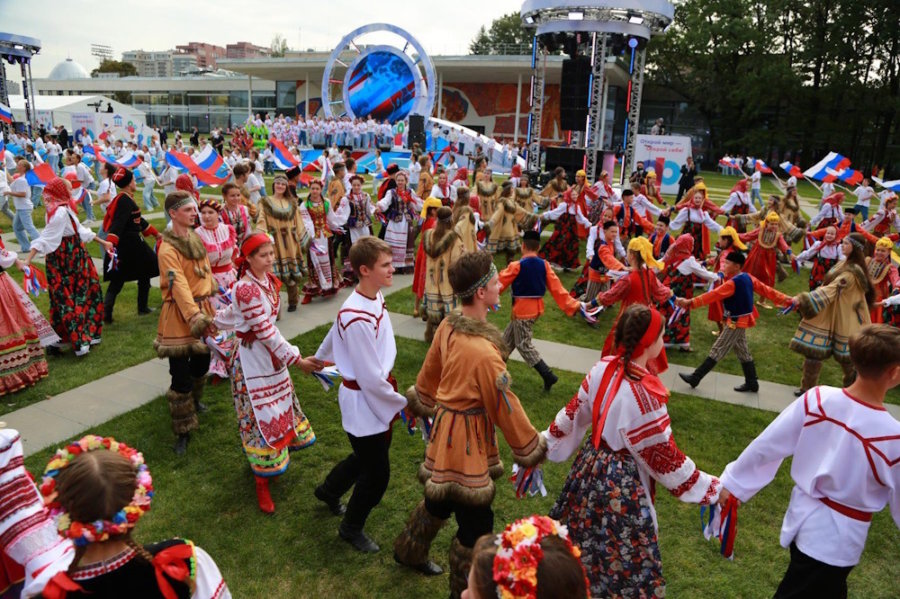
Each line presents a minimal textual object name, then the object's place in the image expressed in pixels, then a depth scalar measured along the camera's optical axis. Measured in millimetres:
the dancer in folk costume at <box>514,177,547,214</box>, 14039
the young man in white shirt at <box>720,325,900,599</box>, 2645
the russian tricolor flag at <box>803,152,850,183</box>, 12180
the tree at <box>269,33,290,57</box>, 106438
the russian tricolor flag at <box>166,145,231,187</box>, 10641
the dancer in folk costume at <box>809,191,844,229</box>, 12633
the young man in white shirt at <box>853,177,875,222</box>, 15198
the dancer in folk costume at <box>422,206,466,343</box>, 7180
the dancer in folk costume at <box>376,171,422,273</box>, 10828
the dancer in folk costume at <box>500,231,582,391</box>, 6406
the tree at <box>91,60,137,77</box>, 102812
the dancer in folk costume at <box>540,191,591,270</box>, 11992
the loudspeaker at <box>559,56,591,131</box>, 23391
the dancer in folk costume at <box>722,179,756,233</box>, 13141
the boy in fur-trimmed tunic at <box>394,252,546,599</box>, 3107
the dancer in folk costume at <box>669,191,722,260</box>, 10336
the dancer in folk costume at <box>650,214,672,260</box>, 9414
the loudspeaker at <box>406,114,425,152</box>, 32406
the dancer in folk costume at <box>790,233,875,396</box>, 6199
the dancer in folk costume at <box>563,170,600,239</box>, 12180
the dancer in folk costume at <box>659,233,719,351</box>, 8203
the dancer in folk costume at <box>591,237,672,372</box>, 6246
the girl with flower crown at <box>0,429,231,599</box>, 1831
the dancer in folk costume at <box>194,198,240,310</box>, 6125
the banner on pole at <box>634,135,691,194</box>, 26266
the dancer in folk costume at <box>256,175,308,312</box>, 8562
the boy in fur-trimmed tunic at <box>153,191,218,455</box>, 4914
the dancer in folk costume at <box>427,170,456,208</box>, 12044
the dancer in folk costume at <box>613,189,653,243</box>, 11914
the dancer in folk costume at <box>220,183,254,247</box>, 8289
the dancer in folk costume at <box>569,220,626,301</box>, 9092
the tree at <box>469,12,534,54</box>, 72688
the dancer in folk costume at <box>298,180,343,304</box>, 9523
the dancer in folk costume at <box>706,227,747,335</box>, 7980
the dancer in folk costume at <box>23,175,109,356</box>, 7152
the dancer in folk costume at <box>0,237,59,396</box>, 6102
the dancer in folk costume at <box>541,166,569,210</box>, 14305
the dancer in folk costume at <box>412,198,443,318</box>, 7953
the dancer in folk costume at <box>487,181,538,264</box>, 12562
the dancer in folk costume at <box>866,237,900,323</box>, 7344
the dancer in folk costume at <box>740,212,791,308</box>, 9703
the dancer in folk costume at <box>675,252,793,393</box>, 6547
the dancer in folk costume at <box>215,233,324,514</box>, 4102
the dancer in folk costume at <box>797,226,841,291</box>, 10256
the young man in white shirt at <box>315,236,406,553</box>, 3594
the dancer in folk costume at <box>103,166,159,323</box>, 7914
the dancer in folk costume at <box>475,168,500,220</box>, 13297
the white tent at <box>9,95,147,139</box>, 39156
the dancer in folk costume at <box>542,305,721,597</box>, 2982
